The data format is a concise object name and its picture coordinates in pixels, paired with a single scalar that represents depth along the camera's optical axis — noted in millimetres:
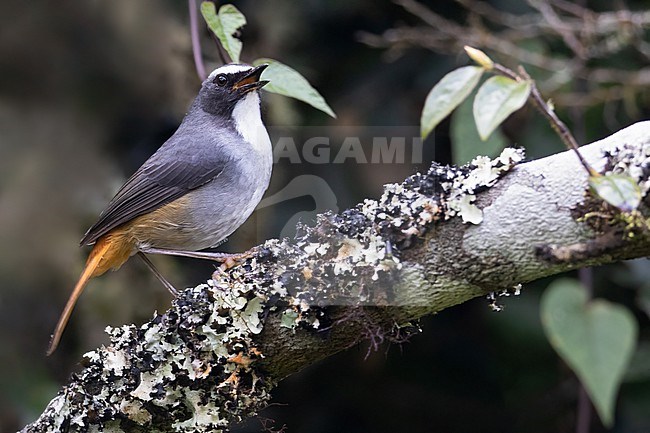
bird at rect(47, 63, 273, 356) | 7223
